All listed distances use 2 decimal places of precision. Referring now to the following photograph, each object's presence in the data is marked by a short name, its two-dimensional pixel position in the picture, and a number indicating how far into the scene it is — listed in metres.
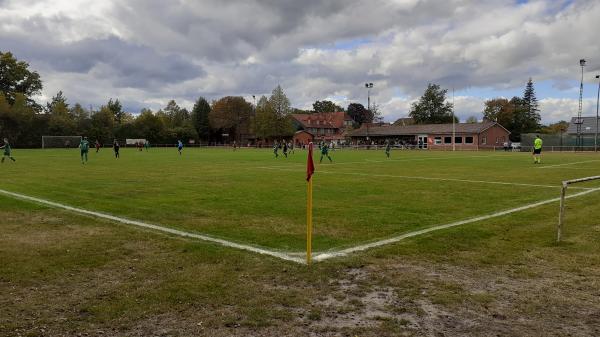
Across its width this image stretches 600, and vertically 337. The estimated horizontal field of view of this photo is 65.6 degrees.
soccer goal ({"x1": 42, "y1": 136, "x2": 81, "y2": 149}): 82.75
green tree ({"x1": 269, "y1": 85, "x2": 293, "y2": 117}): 106.75
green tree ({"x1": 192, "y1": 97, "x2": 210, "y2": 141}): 123.06
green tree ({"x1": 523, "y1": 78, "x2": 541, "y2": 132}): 109.29
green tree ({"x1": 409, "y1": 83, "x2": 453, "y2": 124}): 122.44
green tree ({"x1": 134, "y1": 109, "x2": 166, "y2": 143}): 101.50
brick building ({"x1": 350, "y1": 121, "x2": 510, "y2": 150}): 82.25
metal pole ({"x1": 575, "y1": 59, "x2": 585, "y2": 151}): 66.05
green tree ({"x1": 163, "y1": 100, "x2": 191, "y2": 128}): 122.57
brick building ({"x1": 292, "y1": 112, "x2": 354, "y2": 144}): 112.76
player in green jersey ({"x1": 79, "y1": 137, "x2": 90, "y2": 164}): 33.67
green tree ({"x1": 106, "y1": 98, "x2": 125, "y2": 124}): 121.40
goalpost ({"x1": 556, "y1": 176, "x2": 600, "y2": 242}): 8.31
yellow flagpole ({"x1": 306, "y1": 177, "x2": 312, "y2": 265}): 6.72
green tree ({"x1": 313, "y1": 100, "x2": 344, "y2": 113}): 166.88
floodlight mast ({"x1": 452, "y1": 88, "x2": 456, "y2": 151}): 79.12
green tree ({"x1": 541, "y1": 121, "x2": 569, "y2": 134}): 121.71
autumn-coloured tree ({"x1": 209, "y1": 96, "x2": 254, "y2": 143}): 120.88
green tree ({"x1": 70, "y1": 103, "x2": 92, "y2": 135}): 90.60
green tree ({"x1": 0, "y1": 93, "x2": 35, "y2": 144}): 79.44
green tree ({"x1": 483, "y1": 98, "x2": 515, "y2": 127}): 111.75
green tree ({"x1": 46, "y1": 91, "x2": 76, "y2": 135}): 86.06
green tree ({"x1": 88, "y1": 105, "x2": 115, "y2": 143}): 92.31
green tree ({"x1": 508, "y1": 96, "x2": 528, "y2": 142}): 108.19
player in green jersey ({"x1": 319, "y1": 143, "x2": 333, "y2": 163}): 35.55
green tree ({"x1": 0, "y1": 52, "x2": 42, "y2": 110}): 90.00
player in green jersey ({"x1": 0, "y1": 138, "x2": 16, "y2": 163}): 32.37
